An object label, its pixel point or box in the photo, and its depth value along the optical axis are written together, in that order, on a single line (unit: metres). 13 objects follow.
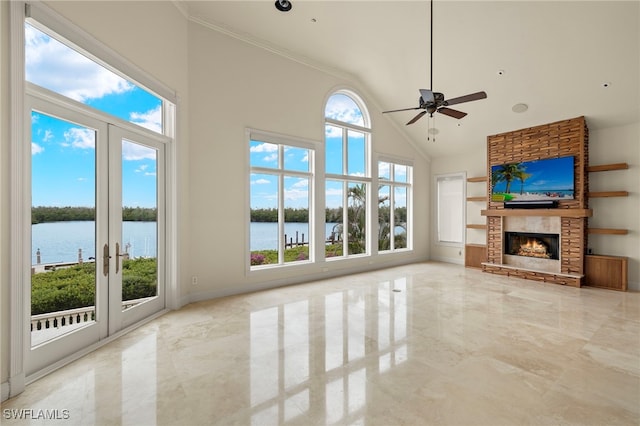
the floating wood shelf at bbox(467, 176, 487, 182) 7.90
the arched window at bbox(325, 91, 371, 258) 7.03
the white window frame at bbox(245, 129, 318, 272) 5.55
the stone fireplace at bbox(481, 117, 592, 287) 6.21
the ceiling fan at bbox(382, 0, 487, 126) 3.78
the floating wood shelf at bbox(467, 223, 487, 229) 8.02
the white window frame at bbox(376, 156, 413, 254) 8.11
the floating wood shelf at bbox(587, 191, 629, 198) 5.88
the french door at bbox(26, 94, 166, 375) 2.79
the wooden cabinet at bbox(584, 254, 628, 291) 5.79
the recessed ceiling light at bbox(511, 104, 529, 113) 6.37
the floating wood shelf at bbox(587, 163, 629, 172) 5.93
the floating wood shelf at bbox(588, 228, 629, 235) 5.89
